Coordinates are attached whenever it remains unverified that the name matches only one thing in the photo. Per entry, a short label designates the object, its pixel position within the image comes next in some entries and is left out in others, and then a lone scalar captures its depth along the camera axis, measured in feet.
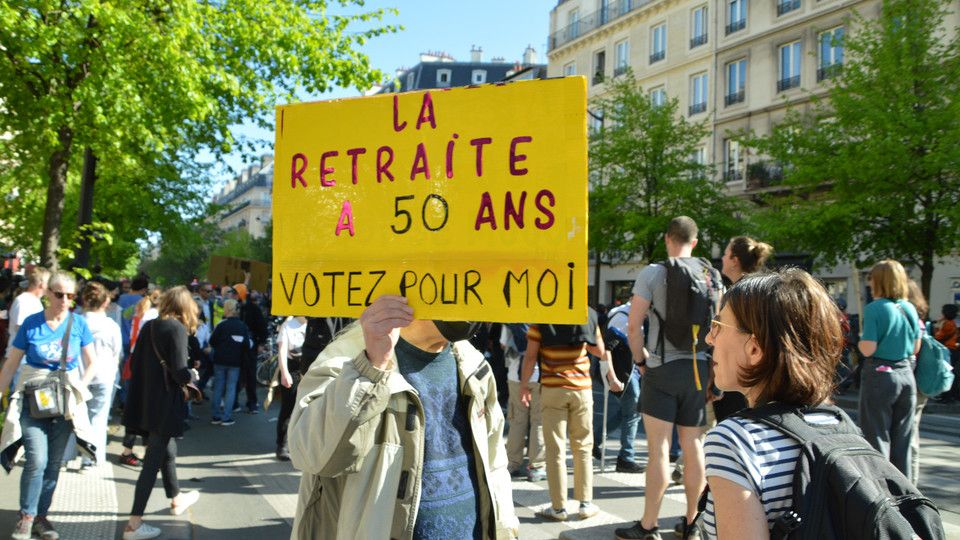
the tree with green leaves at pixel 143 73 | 36.35
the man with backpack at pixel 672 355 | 16.07
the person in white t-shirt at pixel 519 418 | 23.80
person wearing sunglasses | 16.99
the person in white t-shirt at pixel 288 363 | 26.53
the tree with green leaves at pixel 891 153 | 60.29
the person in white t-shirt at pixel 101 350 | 22.26
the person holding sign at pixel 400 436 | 7.41
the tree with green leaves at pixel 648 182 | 91.86
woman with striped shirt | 5.46
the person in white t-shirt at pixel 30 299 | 24.93
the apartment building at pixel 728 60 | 91.30
